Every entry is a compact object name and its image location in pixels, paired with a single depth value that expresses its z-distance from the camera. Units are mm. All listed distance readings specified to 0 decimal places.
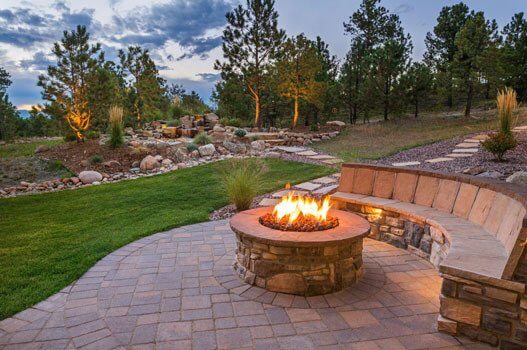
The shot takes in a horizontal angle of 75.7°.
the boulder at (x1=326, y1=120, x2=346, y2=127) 16275
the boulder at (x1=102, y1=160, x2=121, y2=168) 9633
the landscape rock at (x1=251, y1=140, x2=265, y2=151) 11695
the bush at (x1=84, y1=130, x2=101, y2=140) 12891
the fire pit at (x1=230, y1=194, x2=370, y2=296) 2934
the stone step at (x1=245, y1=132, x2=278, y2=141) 12812
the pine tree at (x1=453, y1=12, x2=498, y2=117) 13266
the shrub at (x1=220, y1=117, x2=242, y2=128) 16172
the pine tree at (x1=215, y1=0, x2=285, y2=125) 15797
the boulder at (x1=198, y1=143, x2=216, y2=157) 10766
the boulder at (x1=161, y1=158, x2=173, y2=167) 9969
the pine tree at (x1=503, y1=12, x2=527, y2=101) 15398
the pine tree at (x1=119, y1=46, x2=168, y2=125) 20533
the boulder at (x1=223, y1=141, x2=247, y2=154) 11508
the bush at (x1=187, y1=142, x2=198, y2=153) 10867
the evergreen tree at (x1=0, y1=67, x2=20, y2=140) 18672
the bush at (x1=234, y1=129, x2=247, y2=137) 12758
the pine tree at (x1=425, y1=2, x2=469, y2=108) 17359
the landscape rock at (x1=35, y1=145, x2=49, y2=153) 12039
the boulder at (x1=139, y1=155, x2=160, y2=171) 9609
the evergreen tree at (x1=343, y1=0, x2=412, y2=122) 14798
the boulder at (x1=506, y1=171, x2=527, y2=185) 4359
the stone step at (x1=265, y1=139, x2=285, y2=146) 12656
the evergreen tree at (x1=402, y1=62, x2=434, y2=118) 14836
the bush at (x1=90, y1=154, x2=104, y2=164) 9734
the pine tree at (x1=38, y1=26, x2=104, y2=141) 11289
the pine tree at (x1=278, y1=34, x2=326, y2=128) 15273
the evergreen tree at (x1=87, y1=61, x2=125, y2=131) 11781
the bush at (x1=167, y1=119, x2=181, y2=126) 16438
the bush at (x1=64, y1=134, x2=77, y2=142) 12377
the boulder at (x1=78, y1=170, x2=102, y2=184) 8664
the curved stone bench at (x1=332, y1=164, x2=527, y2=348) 2174
